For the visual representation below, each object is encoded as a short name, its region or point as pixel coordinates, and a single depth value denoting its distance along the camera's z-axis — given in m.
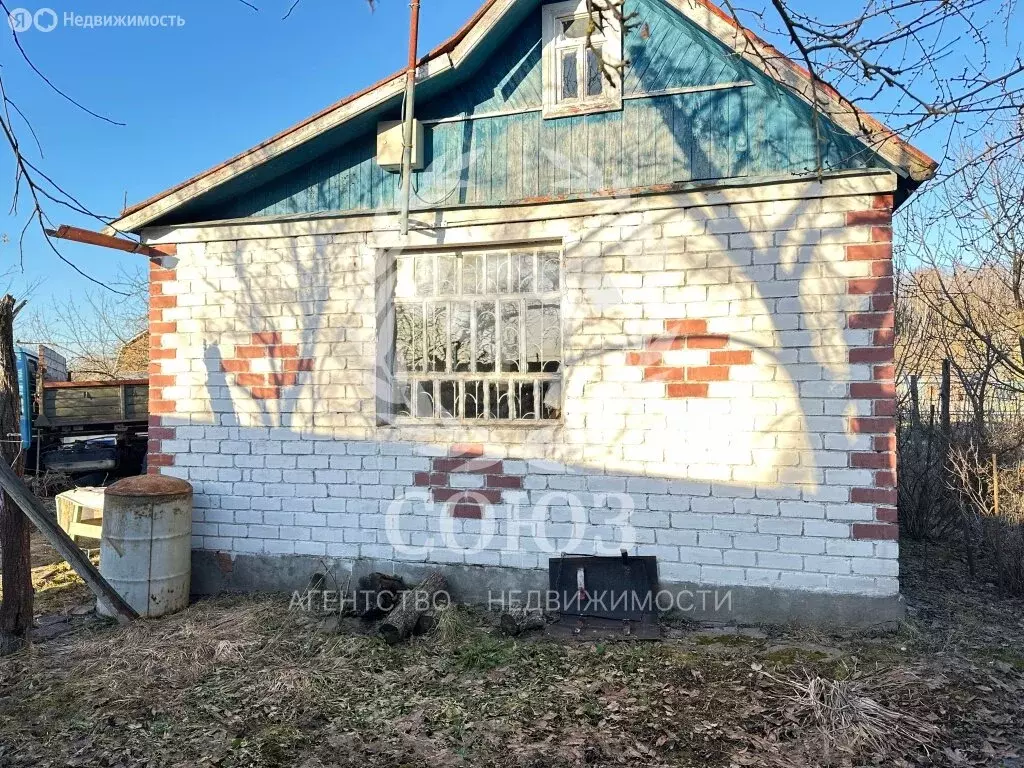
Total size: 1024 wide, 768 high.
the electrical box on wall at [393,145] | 5.27
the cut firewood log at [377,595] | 4.83
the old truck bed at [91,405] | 11.42
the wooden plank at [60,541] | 4.51
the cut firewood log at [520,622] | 4.61
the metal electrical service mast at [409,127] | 5.02
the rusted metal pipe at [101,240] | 5.33
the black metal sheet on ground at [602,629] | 4.51
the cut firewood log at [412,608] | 4.53
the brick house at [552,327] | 4.54
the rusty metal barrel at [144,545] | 5.15
